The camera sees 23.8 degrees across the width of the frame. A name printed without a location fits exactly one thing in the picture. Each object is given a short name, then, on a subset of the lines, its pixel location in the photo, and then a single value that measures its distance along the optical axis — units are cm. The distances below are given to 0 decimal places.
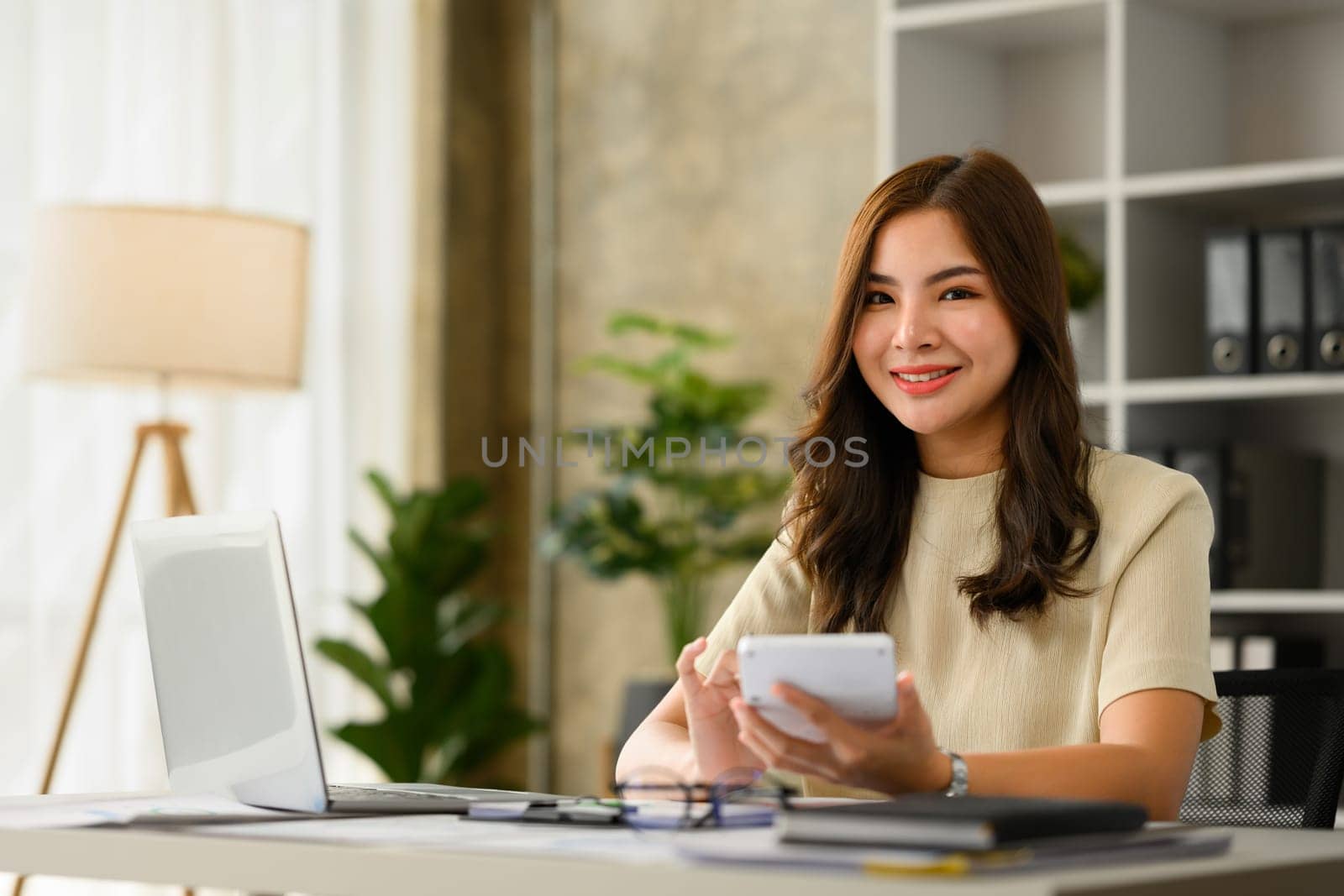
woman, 297
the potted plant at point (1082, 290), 600
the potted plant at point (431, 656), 712
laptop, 240
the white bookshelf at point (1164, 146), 587
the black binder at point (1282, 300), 562
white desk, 176
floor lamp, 527
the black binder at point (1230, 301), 572
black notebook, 184
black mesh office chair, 313
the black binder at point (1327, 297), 556
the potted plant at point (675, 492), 709
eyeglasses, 228
